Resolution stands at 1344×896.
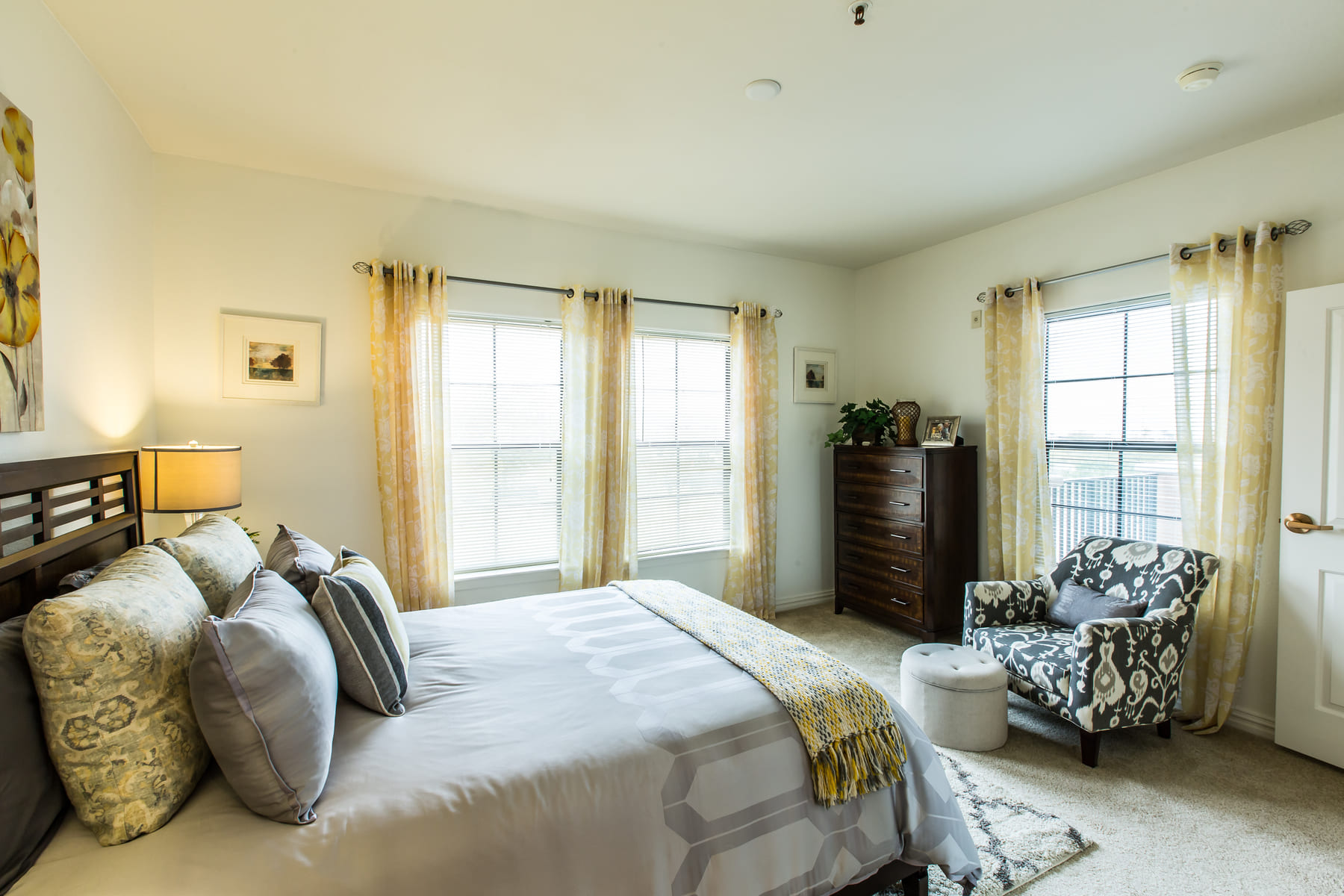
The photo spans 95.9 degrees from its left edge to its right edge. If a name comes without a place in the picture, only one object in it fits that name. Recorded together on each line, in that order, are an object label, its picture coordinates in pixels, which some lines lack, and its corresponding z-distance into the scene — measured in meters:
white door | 2.46
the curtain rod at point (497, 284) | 3.29
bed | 1.12
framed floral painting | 1.57
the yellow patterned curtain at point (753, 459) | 4.40
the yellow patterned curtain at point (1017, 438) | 3.63
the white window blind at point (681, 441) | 4.21
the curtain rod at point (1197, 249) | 2.65
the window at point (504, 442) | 3.63
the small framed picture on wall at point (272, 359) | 3.03
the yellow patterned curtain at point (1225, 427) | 2.72
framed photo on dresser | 4.02
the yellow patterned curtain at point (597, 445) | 3.83
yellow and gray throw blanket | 1.58
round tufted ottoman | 2.60
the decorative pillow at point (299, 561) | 1.77
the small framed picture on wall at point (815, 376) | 4.74
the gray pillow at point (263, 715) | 1.17
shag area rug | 1.88
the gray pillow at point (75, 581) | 1.49
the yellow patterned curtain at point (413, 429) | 3.29
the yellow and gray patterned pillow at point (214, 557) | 1.70
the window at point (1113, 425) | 3.18
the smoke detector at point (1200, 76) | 2.19
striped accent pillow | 1.59
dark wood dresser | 3.87
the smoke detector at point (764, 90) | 2.30
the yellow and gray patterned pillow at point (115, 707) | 1.07
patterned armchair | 2.48
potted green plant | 4.36
